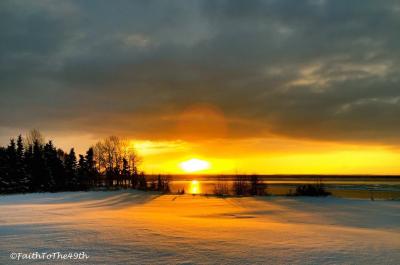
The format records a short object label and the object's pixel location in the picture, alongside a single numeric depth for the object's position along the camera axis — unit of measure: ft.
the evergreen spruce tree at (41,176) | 176.35
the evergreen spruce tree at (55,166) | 185.98
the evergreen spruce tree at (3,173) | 165.89
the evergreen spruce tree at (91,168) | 243.27
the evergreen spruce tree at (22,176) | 171.01
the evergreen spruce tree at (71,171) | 190.97
